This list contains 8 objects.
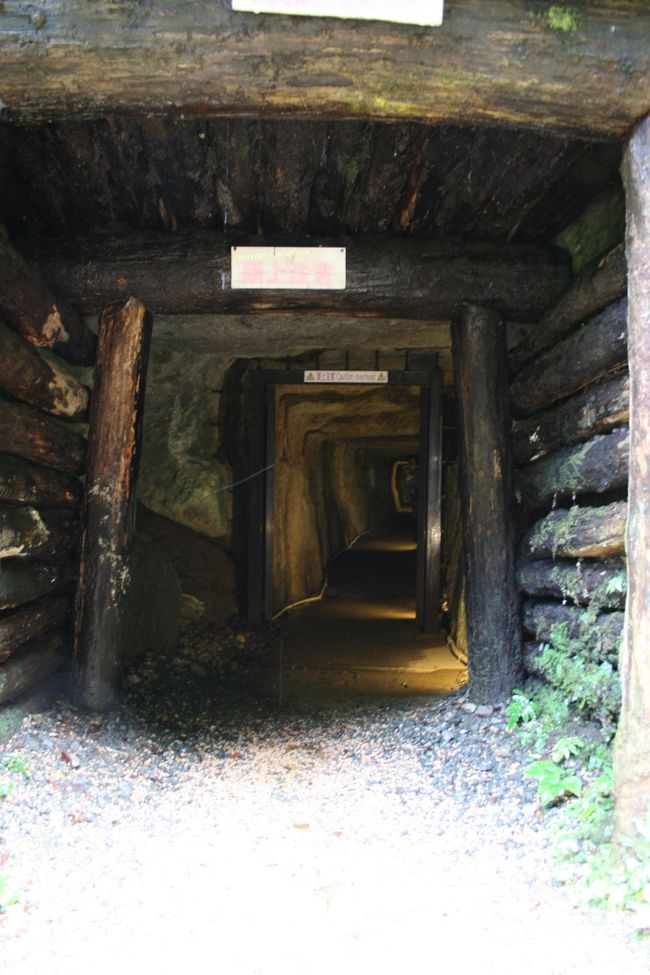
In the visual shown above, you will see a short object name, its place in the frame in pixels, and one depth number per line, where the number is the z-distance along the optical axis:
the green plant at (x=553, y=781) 2.91
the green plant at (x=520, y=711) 3.82
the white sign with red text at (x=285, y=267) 4.12
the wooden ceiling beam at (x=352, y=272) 4.18
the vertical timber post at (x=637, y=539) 2.43
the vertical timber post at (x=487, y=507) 4.25
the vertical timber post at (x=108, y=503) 4.28
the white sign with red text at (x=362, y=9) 2.26
